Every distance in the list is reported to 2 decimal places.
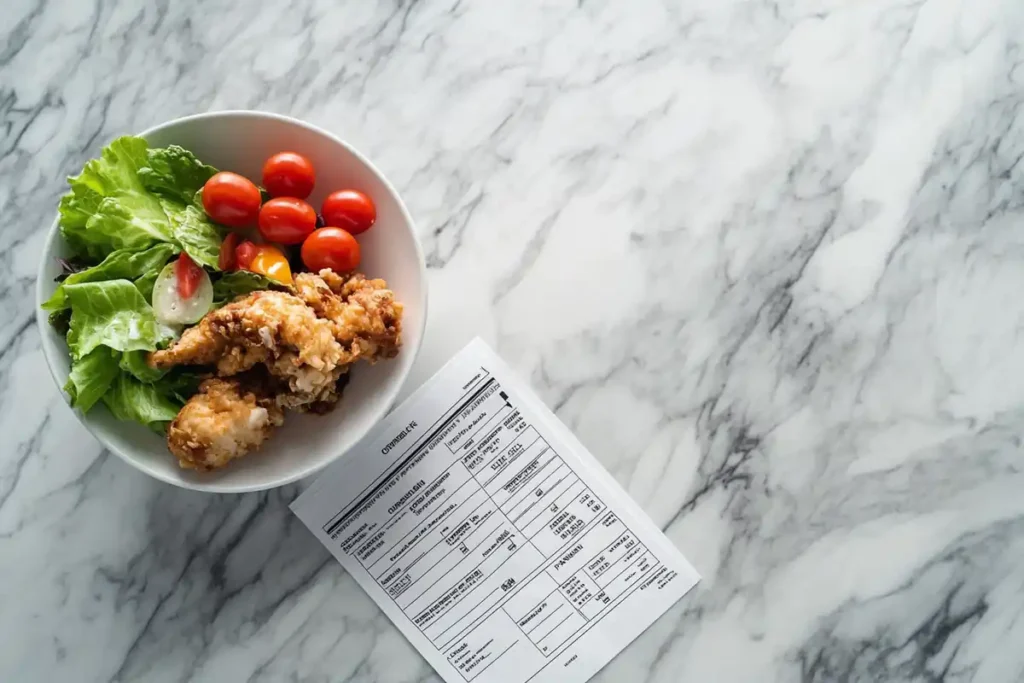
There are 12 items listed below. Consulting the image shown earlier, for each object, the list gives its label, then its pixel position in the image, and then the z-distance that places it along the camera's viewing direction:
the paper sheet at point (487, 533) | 1.16
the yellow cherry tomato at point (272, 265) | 0.97
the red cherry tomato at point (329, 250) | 0.98
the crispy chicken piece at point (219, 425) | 0.93
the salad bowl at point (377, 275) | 0.99
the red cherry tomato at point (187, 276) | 0.96
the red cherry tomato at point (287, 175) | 0.98
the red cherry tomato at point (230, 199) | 0.97
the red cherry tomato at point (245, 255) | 0.99
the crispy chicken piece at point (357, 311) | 0.95
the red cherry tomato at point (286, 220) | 0.97
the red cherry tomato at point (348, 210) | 0.99
